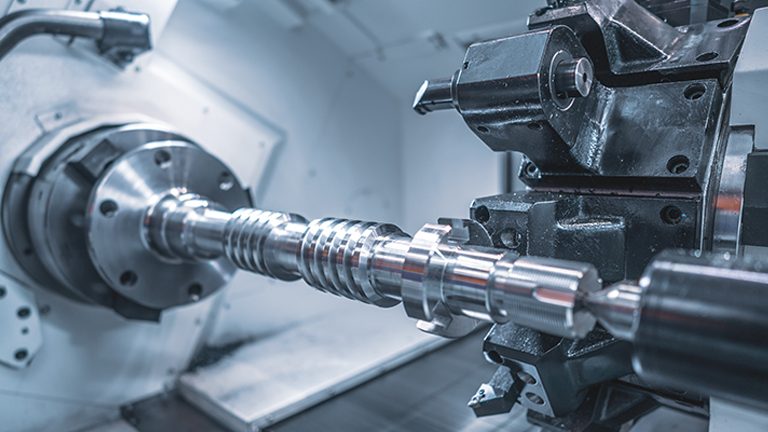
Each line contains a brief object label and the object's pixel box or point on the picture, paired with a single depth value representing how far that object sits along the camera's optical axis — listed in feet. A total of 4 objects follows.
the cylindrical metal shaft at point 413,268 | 1.30
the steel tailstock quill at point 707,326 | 1.01
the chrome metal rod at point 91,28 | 3.10
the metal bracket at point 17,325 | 3.34
